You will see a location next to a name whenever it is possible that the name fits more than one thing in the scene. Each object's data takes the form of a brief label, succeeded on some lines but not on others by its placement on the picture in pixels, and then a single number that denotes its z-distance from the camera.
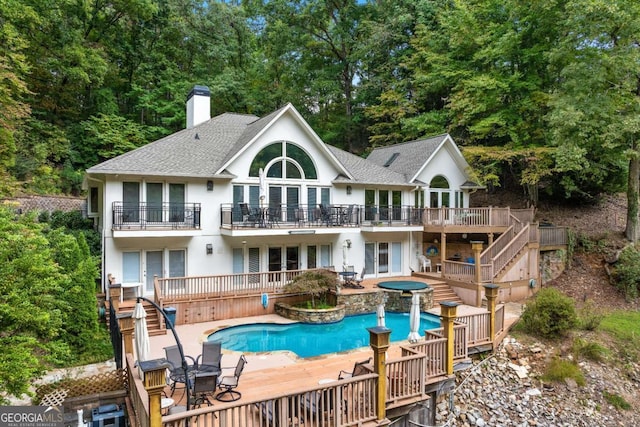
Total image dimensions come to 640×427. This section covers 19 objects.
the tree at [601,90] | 16.17
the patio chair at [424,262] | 20.39
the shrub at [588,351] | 11.79
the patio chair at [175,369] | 7.45
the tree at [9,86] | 17.02
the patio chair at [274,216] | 16.12
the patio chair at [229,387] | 7.27
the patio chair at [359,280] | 16.98
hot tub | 15.97
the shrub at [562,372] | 10.91
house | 14.51
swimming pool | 11.69
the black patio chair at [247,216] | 15.62
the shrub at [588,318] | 12.95
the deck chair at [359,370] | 7.46
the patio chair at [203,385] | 6.71
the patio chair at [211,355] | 8.17
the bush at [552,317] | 12.34
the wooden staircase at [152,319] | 12.26
